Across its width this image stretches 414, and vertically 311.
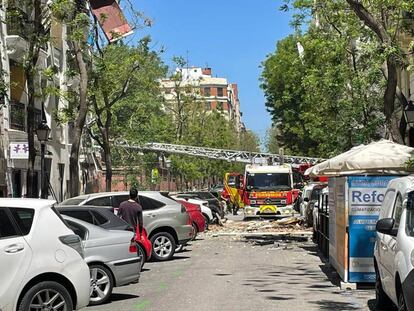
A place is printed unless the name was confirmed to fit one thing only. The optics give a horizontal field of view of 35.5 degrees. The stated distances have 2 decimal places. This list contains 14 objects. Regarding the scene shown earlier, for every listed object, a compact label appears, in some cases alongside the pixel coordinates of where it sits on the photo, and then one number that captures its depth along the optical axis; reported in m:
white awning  13.28
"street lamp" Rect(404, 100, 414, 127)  17.06
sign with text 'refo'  11.49
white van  6.77
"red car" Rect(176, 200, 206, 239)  21.16
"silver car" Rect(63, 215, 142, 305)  10.34
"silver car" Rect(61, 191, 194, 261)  16.33
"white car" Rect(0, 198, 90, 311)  7.34
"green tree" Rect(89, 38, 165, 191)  25.42
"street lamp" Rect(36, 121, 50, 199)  19.47
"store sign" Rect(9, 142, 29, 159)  21.67
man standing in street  13.88
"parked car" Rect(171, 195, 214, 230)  27.58
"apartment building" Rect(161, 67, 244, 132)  146.88
